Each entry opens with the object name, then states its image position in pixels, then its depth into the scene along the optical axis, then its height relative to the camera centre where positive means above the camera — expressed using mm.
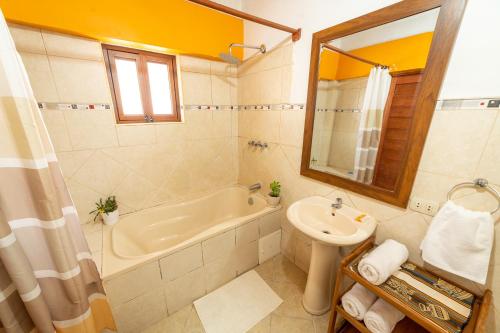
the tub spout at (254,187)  2164 -797
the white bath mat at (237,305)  1377 -1469
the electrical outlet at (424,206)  996 -469
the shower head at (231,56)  1678 +506
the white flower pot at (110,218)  1674 -899
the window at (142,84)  1668 +268
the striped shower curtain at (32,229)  770 -526
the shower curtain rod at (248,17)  1048 +606
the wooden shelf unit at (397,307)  769 -823
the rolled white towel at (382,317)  960 -1006
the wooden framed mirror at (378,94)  926 +129
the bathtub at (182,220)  1597 -1076
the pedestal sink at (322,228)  1235 -774
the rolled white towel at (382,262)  939 -730
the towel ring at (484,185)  823 -299
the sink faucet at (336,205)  1364 -624
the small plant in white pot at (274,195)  1878 -772
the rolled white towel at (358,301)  1029 -990
